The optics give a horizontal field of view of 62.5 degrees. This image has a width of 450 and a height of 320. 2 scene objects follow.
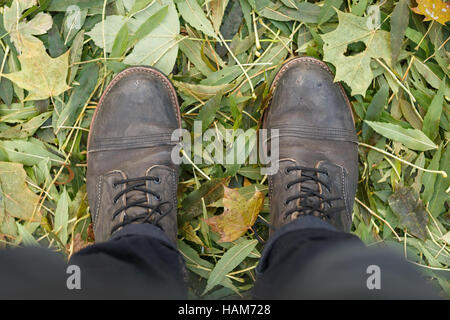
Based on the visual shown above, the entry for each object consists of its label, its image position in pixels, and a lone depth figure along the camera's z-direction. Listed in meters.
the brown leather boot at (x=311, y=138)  0.98
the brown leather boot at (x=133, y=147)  0.98
